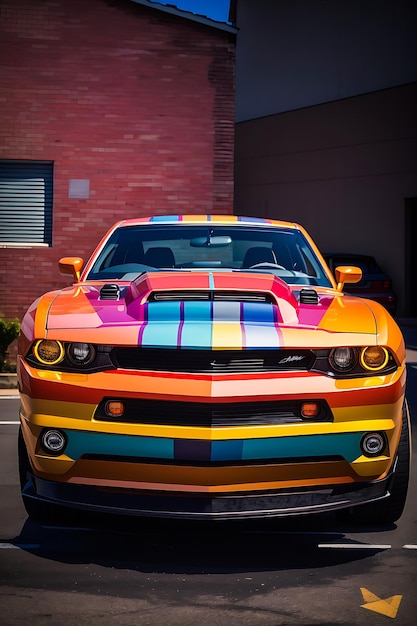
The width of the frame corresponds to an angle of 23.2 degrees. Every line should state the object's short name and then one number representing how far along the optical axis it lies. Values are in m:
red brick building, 14.98
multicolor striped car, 4.21
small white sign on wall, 14.99
